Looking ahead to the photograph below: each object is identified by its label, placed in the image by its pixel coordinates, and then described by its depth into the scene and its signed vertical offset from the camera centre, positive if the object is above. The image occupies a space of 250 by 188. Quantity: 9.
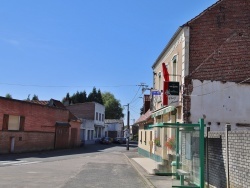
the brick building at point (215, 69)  12.40 +2.92
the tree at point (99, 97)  70.63 +7.86
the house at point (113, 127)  70.97 -0.10
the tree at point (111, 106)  79.33 +6.21
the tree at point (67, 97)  68.72 +7.55
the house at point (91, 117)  48.44 +1.99
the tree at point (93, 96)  70.27 +8.06
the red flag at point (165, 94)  13.07 +1.73
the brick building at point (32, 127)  24.43 -0.18
